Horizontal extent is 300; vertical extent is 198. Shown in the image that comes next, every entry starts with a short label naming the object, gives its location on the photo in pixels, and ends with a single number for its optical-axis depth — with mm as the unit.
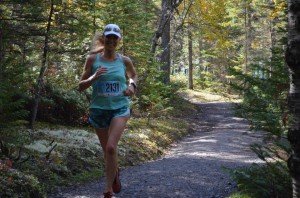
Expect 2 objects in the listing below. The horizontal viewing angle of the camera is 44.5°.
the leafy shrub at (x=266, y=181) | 4613
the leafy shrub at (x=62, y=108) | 11633
